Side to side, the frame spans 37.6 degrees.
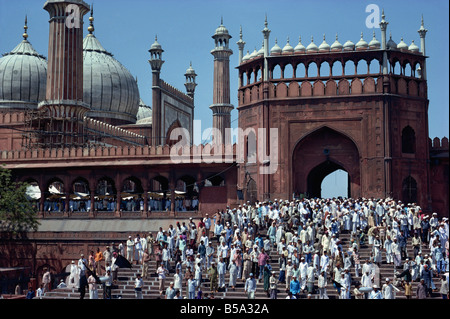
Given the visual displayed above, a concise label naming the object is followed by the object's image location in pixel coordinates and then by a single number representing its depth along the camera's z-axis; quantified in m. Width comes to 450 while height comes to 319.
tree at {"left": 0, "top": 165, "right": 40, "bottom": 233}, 29.02
